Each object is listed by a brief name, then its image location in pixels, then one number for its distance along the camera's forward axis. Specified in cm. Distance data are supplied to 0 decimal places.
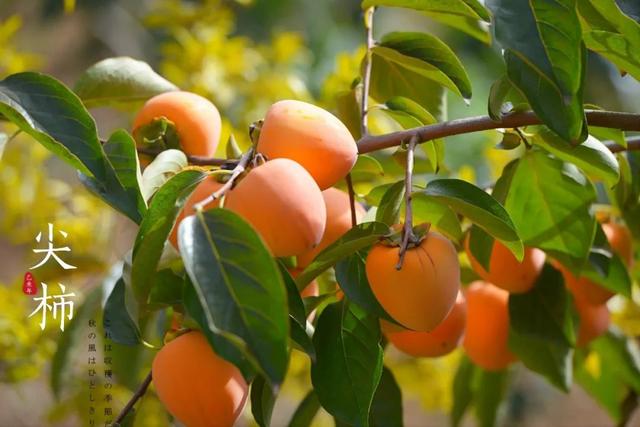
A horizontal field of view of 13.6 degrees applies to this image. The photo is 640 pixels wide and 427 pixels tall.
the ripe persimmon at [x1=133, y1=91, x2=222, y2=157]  170
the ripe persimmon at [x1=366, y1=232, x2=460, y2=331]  157
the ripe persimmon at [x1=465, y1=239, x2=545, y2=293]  177
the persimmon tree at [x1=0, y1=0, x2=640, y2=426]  151
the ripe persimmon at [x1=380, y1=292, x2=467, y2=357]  174
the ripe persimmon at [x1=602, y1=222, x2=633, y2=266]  187
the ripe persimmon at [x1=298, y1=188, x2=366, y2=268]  167
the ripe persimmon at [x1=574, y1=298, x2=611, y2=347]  187
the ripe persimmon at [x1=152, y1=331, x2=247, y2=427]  157
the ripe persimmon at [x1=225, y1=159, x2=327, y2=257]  151
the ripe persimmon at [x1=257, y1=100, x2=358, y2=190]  156
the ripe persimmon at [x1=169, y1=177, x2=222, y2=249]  153
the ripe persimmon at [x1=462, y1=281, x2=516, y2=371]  186
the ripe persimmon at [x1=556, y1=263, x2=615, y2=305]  184
